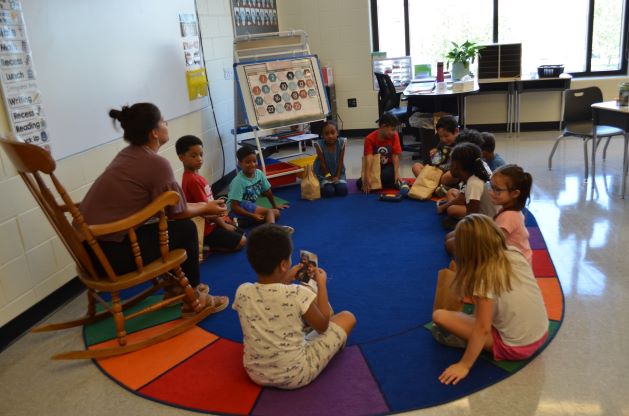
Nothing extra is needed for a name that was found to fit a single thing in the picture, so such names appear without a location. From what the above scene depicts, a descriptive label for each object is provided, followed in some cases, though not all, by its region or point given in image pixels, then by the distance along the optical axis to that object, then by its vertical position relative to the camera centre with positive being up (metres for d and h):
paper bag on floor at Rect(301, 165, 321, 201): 4.83 -1.18
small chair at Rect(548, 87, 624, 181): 5.11 -0.75
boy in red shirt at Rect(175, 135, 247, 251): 3.53 -0.86
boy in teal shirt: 4.09 -1.00
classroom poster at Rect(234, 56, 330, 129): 5.21 -0.38
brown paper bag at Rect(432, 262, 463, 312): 2.48 -1.14
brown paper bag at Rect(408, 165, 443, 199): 4.50 -1.15
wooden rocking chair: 2.32 -0.84
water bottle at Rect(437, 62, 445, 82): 6.29 -0.39
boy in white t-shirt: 2.05 -0.98
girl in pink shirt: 2.57 -0.78
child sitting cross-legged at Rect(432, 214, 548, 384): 2.08 -1.02
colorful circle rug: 2.16 -1.32
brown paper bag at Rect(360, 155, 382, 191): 4.80 -1.12
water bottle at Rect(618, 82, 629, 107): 4.33 -0.57
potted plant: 6.43 -0.25
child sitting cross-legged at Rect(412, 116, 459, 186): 4.28 -0.86
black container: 6.56 -0.50
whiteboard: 3.14 +0.03
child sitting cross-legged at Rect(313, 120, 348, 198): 4.86 -0.99
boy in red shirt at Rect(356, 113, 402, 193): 4.79 -0.93
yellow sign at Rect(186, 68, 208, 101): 4.89 -0.22
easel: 5.19 -0.04
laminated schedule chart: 2.81 -0.03
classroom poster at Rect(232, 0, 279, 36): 6.00 +0.42
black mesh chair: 6.35 -0.70
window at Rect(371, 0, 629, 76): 6.90 +0.03
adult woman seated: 2.56 -0.56
